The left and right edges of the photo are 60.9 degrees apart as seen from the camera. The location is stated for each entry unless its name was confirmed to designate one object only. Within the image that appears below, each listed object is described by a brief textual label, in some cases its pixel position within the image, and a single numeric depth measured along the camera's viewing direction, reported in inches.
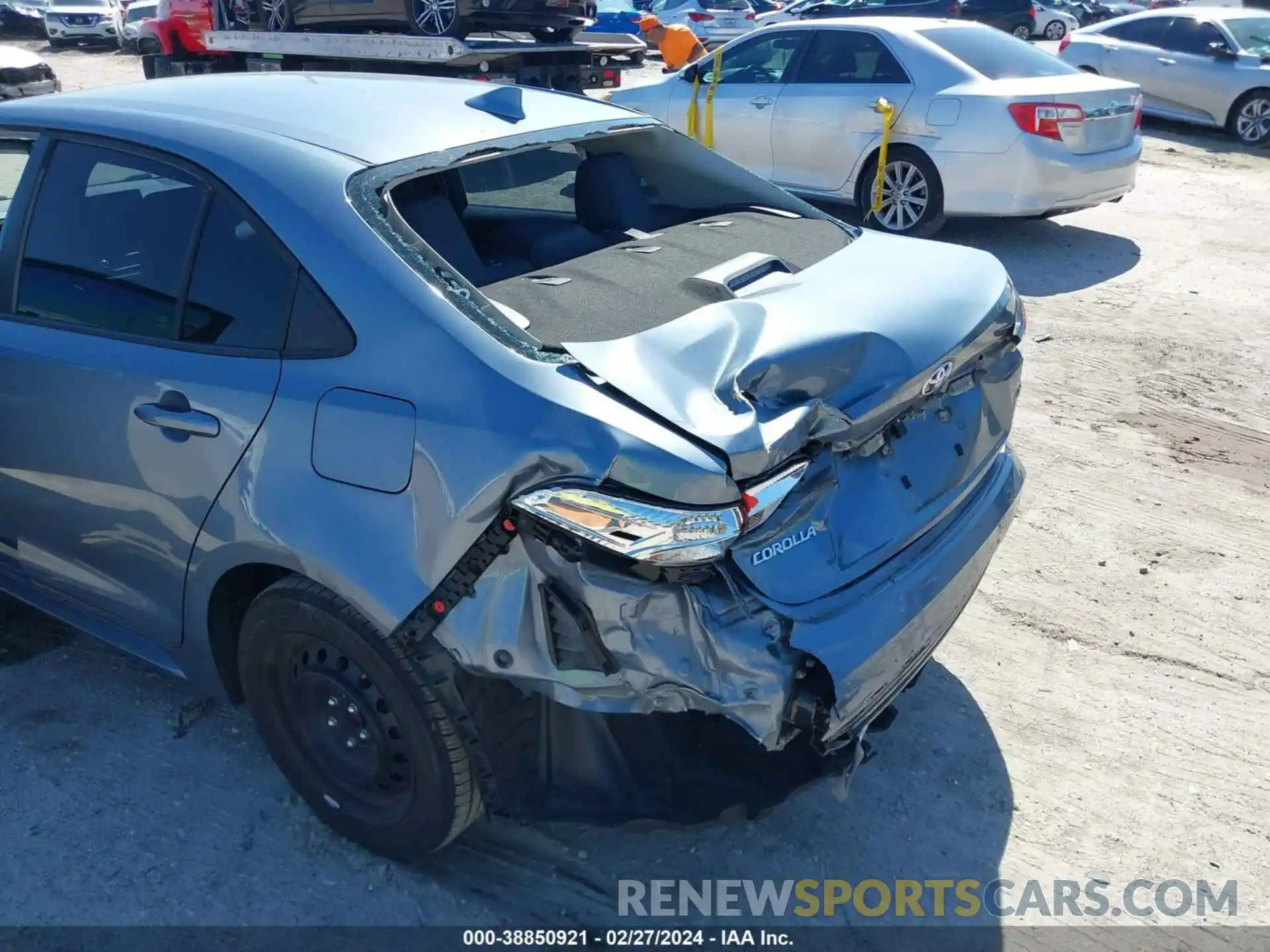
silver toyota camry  306.3
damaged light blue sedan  86.4
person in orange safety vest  417.1
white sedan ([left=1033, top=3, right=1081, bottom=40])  941.8
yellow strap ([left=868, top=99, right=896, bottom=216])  320.2
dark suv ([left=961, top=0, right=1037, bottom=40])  924.6
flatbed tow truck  366.6
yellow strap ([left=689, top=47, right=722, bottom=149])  367.2
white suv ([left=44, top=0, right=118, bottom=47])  1004.6
